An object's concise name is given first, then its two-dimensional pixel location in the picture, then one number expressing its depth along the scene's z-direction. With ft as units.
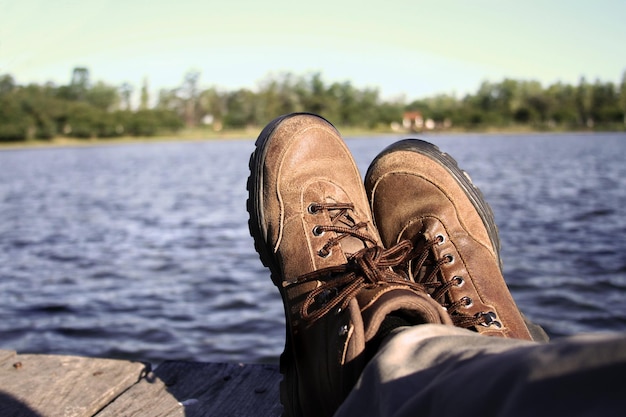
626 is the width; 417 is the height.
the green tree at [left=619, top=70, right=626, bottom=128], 178.00
